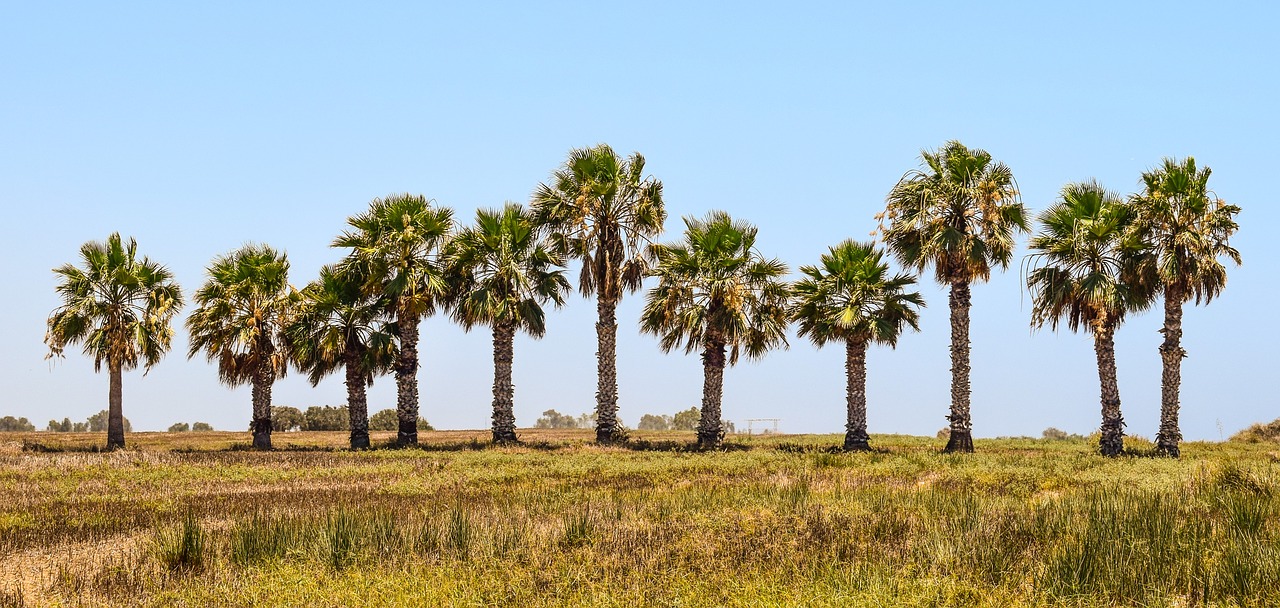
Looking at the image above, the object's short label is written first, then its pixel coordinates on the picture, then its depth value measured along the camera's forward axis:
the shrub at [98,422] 103.19
